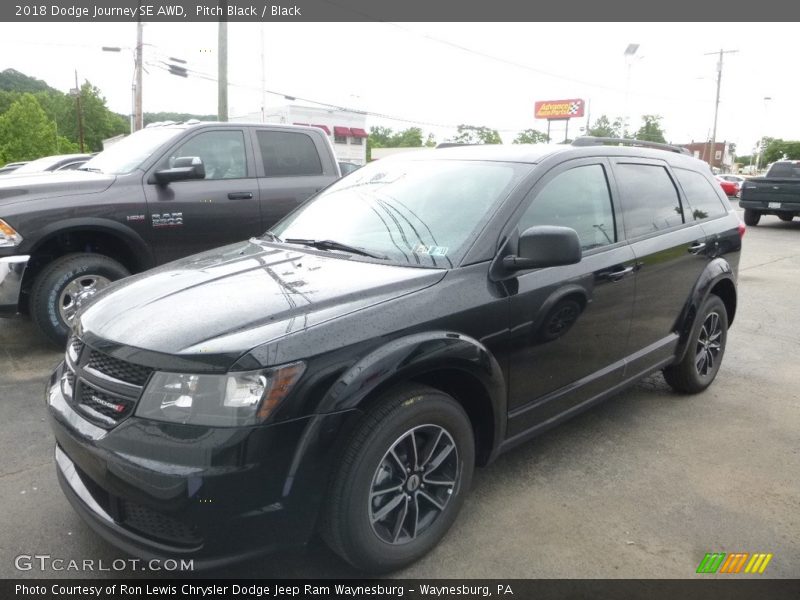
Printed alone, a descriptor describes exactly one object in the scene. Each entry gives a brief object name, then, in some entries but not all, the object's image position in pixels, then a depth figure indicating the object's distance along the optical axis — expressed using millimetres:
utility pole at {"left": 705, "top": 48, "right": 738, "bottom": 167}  44775
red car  25250
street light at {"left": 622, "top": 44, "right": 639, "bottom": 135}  34156
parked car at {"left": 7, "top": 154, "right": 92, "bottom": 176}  11383
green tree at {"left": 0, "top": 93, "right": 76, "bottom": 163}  56656
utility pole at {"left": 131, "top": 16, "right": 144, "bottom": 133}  28656
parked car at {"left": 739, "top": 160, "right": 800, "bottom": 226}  16453
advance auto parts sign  67706
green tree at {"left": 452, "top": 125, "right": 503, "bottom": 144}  70362
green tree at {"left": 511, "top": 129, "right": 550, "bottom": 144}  56600
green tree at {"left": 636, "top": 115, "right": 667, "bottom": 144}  79125
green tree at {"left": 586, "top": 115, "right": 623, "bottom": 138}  83569
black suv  2084
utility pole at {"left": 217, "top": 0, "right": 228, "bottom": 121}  15812
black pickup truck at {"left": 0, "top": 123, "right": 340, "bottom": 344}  4848
